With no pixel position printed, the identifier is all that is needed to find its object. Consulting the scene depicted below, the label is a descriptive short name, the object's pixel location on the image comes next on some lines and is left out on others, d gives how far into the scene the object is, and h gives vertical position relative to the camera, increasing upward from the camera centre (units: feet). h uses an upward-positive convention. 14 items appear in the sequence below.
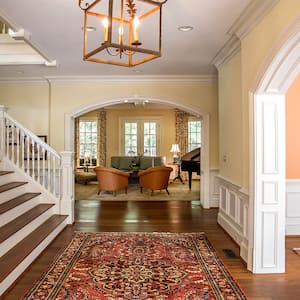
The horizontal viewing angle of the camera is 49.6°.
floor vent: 13.66 -4.39
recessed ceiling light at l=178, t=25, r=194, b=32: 13.52 +5.24
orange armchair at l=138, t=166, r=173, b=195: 28.86 -2.38
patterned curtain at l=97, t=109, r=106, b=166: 42.32 +1.79
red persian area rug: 10.22 -4.42
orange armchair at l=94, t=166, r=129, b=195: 28.19 -2.33
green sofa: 38.86 -1.26
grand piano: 29.14 -1.01
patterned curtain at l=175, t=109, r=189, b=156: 41.88 +2.92
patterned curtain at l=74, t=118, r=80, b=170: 42.47 +0.75
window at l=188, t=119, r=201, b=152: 42.27 +2.30
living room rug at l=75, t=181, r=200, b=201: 27.81 -3.92
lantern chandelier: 7.86 +5.29
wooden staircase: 11.31 -3.38
